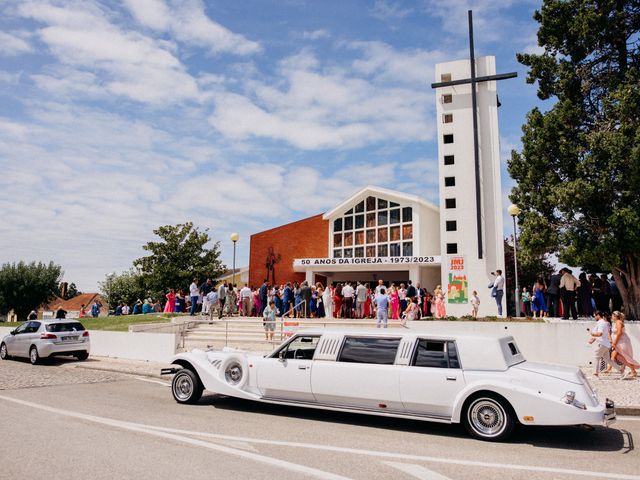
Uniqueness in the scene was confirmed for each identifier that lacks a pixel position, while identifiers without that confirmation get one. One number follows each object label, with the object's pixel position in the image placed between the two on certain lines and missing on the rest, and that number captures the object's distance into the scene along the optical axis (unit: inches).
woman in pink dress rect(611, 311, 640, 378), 497.0
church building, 1053.8
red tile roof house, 3115.9
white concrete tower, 1036.5
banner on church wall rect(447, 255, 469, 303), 1026.7
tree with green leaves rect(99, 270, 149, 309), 2226.9
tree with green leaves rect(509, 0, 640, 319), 657.6
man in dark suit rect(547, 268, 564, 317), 698.8
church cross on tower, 1043.5
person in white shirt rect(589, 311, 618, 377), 504.4
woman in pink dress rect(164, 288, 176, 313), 1177.1
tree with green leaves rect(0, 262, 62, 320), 1809.8
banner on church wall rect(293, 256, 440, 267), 1314.0
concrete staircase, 717.9
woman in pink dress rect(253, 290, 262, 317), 1031.6
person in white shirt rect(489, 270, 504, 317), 784.3
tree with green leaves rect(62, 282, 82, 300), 4206.2
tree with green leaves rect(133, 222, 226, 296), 1637.6
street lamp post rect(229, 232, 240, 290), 1061.0
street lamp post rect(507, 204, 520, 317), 775.7
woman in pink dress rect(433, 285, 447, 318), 887.7
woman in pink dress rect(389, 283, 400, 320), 891.4
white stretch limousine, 265.0
